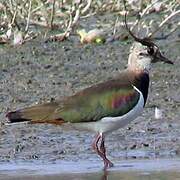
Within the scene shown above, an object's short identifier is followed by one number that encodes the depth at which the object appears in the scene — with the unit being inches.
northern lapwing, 322.7
